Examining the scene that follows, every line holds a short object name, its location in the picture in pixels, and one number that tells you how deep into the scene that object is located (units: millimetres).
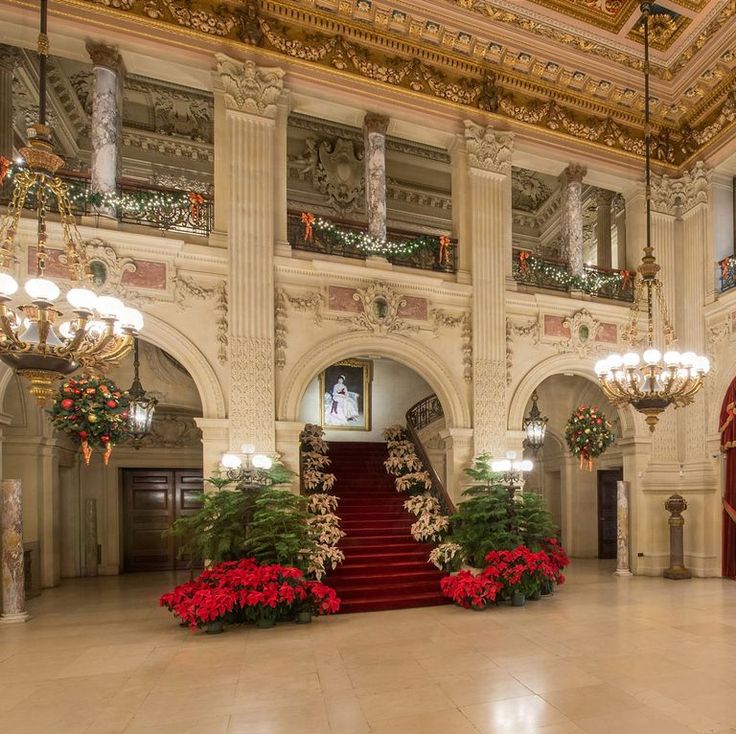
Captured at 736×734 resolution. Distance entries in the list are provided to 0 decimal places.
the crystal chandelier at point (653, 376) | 6391
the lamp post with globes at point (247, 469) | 7434
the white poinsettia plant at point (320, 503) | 7648
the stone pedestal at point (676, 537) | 9688
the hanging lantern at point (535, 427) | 10766
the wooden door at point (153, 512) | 11812
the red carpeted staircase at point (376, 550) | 7715
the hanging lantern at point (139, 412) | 8297
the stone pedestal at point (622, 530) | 10094
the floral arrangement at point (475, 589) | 7320
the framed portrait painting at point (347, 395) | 13773
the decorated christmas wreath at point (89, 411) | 5793
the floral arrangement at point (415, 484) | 8891
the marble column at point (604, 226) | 12328
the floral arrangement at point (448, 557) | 8156
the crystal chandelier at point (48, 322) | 4078
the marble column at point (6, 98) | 8258
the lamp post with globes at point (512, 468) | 8703
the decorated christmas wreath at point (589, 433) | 8883
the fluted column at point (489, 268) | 9250
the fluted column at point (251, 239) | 7934
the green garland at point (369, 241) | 8789
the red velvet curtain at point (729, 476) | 9648
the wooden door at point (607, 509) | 12898
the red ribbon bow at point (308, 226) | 8750
